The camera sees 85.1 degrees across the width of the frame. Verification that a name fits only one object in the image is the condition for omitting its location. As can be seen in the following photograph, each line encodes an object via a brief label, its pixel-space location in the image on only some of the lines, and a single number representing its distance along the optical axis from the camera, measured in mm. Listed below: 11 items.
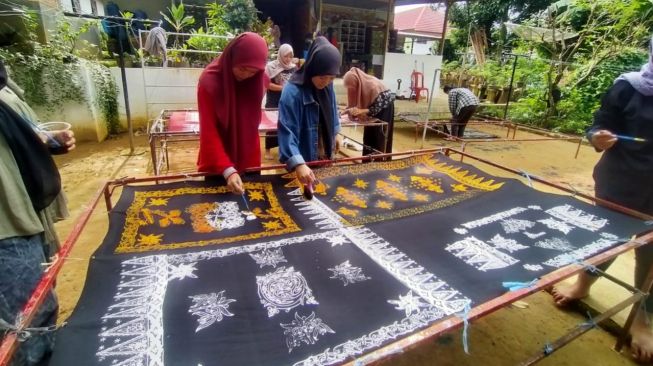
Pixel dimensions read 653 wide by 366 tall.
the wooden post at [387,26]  8156
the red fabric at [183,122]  3454
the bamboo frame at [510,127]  5652
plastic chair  8312
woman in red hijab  1628
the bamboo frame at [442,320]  845
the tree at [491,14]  11367
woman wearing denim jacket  1765
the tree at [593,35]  6086
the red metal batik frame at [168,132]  3166
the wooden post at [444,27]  8053
